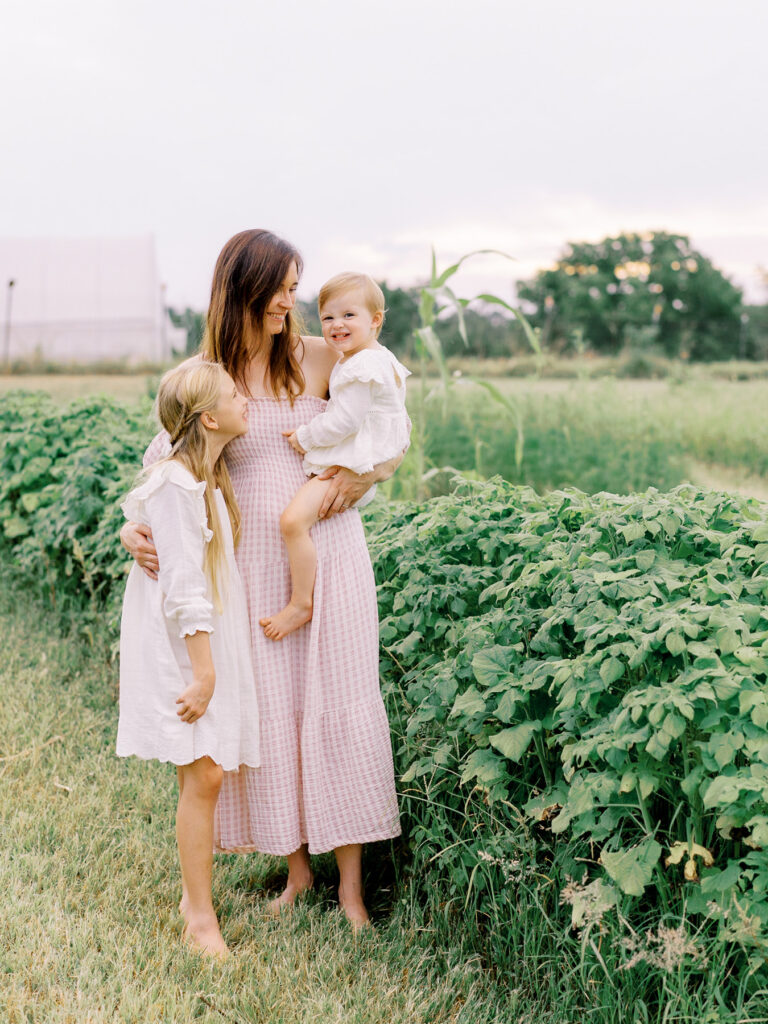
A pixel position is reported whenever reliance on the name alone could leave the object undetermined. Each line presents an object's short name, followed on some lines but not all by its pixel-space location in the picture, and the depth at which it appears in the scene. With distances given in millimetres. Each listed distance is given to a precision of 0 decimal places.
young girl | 2250
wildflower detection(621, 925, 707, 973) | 1796
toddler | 2436
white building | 18312
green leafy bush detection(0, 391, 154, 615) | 4578
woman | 2484
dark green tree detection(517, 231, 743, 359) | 40344
